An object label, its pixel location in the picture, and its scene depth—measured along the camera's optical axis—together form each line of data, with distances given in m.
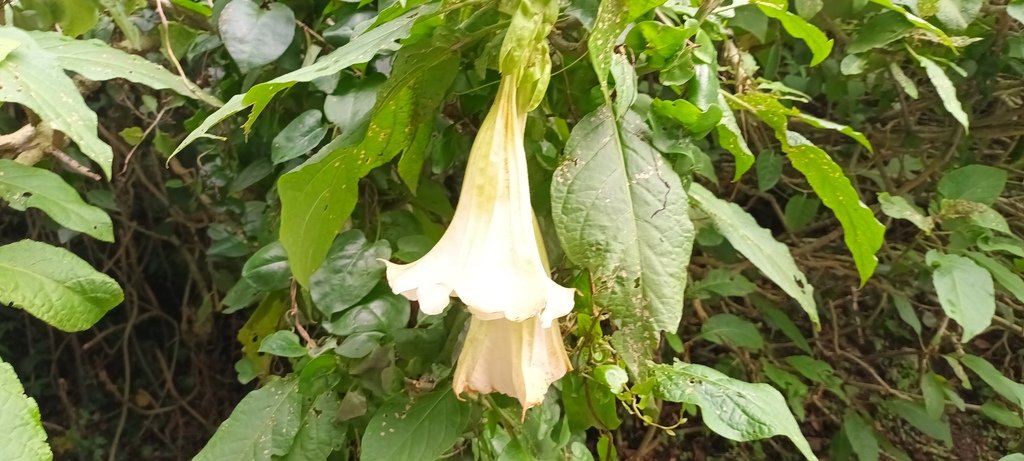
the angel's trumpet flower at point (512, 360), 0.39
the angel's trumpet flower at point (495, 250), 0.34
